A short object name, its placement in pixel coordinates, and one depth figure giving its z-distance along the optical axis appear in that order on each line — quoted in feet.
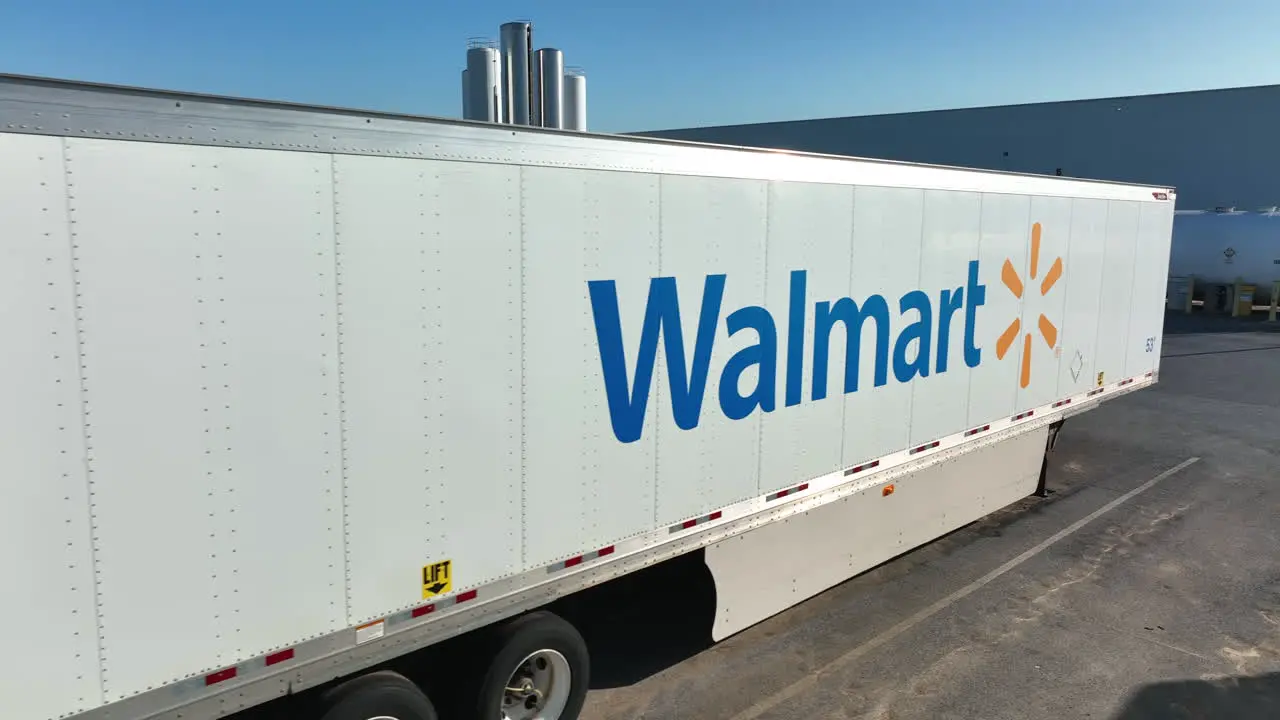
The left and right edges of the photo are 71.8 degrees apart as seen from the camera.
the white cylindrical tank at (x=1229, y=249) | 92.32
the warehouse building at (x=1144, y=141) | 112.68
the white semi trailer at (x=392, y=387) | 10.84
